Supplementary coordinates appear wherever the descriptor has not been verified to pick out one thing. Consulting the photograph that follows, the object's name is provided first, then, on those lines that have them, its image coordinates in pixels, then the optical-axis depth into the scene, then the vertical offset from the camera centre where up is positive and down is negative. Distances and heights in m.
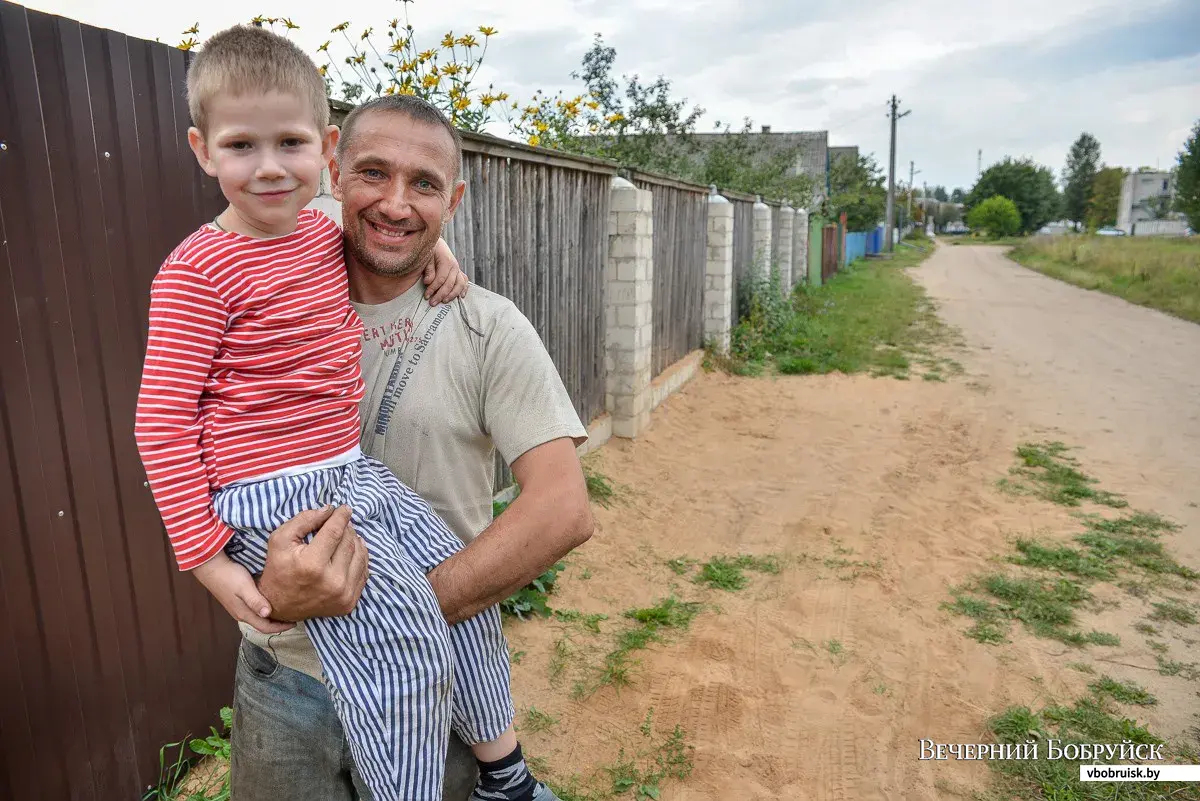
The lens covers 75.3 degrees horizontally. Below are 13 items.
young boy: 1.32 -0.30
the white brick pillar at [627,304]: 6.71 -0.58
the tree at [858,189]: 32.25 +1.90
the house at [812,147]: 35.03 +3.93
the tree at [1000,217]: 68.06 +1.34
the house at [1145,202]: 70.03 +2.77
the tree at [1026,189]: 72.75 +4.09
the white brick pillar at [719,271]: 10.15 -0.46
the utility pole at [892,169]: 41.16 +3.36
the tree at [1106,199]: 78.69 +3.30
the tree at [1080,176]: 83.44 +6.08
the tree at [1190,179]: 42.47 +2.88
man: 1.49 -0.36
